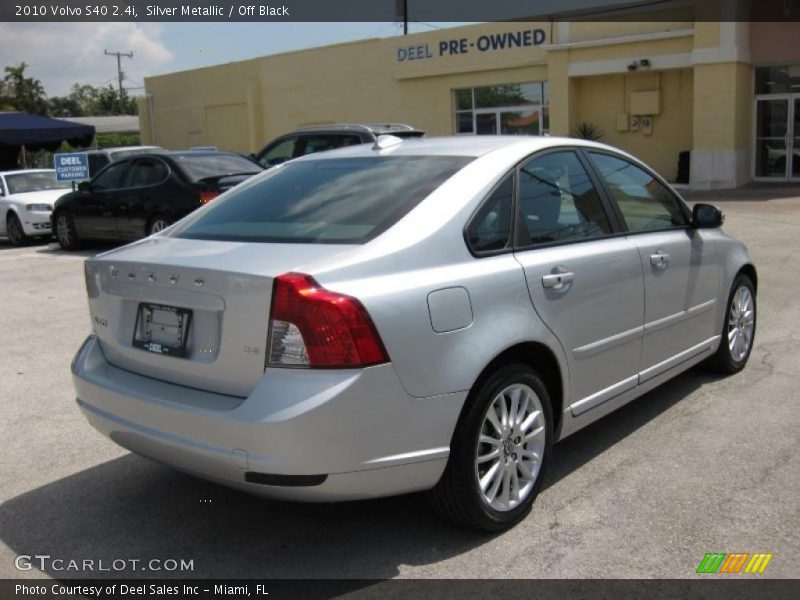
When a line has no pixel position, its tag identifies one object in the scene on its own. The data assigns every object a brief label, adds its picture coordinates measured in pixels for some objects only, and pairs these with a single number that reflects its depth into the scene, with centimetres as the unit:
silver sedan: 310
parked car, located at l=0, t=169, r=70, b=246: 1622
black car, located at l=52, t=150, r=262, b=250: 1218
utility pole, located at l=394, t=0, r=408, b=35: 3225
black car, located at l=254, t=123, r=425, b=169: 1382
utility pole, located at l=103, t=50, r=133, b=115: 9588
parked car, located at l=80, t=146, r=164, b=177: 1916
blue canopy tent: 2447
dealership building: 2122
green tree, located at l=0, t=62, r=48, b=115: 8088
